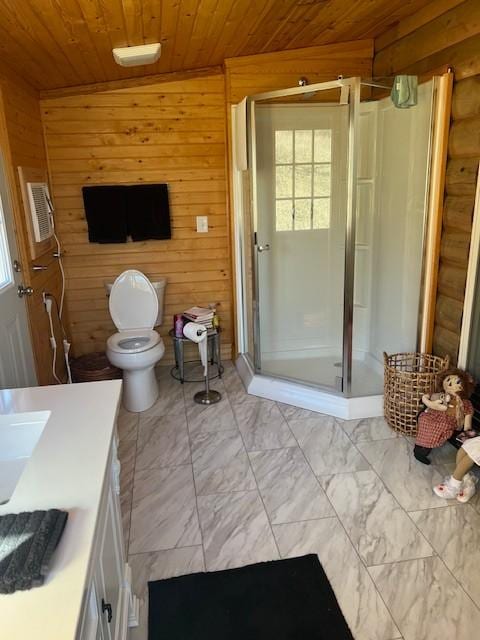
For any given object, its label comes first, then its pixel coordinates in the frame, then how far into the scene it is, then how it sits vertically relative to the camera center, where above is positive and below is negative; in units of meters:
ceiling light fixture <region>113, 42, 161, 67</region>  2.49 +0.67
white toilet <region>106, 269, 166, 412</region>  3.28 -0.99
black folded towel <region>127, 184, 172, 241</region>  3.69 -0.14
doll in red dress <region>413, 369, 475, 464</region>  2.52 -1.15
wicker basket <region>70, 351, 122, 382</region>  3.56 -1.23
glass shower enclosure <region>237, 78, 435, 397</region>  3.03 -0.30
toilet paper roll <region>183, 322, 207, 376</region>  3.45 -0.98
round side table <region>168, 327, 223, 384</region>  3.76 -1.25
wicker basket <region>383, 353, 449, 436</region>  2.75 -1.12
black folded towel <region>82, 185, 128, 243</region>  3.64 -0.14
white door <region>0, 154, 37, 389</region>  2.39 -0.59
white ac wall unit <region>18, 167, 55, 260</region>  2.90 -0.09
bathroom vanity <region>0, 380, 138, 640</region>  0.83 -0.65
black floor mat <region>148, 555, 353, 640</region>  1.72 -1.47
